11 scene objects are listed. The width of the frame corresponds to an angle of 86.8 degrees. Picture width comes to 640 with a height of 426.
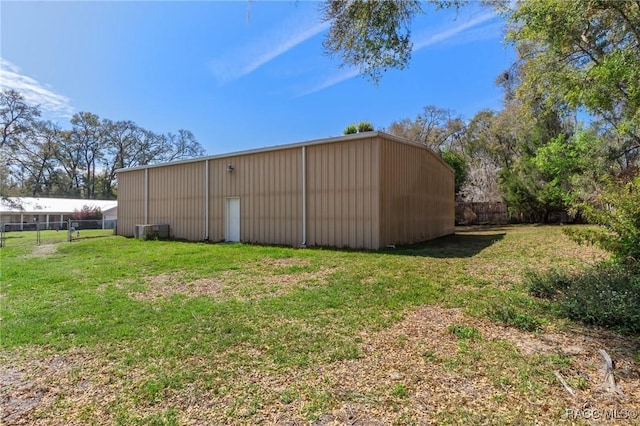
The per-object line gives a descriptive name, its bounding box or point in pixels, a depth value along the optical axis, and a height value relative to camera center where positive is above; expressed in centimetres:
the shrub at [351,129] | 1634 +443
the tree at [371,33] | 472 +274
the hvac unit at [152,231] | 1415 -44
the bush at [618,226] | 439 -9
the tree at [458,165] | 2356 +385
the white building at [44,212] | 2553 +82
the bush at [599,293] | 335 -86
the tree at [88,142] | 3703 +894
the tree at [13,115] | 2694 +883
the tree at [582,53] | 502 +304
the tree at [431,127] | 2628 +740
